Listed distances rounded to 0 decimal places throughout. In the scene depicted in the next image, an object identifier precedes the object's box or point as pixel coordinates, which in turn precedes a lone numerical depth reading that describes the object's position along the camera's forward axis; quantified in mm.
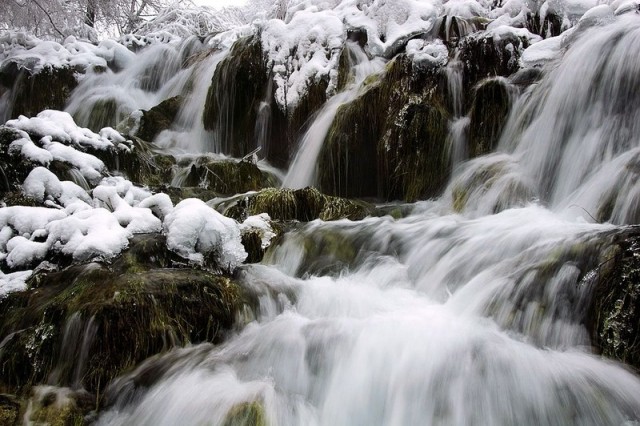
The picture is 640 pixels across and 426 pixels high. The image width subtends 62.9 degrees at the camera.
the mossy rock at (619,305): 2760
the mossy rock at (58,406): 2902
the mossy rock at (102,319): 3246
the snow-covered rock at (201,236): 4199
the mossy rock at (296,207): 5738
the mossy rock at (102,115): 10352
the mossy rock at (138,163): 6621
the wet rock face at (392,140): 6559
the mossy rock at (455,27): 7953
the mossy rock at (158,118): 9422
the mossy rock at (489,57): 6758
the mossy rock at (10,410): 2820
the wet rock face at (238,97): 8750
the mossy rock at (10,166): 5051
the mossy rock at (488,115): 6375
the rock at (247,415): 2660
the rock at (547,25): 7828
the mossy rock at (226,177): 7117
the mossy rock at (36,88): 10828
